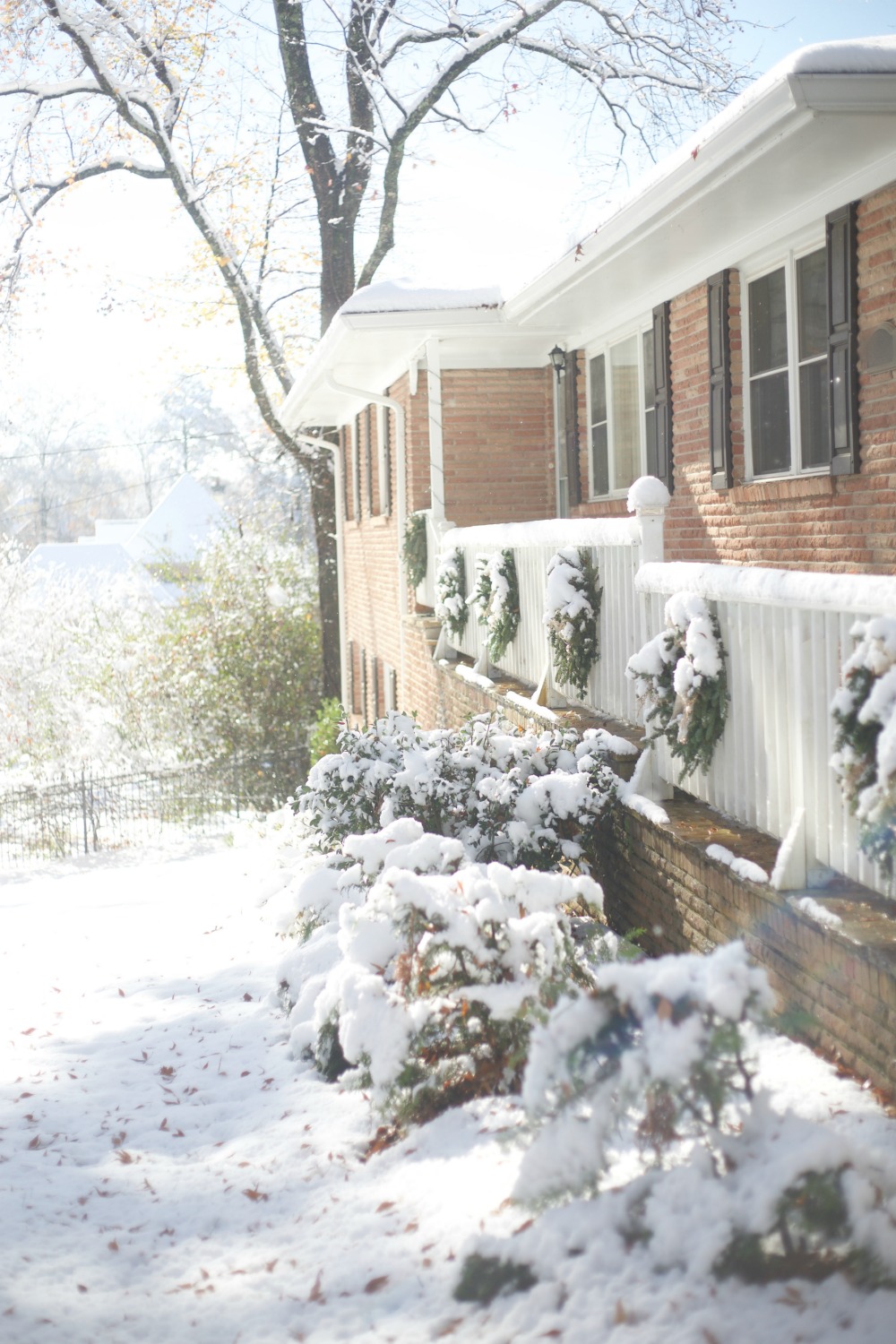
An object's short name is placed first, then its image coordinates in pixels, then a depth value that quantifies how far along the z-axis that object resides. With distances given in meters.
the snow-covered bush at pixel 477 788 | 5.94
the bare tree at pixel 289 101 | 19.56
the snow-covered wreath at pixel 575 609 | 6.73
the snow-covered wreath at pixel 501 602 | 8.51
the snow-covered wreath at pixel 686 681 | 4.84
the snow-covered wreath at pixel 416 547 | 12.57
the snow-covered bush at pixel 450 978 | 4.19
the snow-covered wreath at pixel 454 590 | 10.41
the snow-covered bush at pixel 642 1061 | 2.86
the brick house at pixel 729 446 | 4.11
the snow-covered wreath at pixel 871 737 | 3.36
